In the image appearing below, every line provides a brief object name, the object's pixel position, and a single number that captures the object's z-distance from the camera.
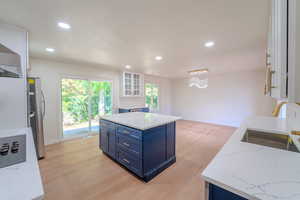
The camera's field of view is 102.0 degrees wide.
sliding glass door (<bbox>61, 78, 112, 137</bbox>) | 3.87
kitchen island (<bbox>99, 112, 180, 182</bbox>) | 2.00
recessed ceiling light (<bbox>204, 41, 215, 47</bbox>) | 2.30
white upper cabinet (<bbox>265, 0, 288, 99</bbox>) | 0.62
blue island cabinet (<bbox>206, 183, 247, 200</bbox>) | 0.75
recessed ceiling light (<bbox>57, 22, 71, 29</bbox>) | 1.70
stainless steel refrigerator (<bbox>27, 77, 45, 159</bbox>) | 2.56
